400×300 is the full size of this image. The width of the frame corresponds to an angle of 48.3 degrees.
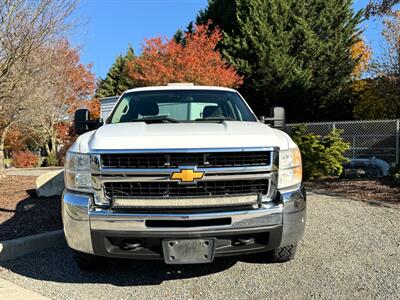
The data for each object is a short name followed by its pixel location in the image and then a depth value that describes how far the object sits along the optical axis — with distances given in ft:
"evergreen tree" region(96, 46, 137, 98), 127.82
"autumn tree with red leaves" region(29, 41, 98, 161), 90.74
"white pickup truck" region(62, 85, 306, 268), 12.09
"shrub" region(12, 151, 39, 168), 98.84
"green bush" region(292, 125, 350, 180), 36.14
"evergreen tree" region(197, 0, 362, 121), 79.71
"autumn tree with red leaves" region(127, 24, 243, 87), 66.39
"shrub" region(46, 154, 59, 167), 92.61
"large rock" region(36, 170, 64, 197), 26.84
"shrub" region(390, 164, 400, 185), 28.60
